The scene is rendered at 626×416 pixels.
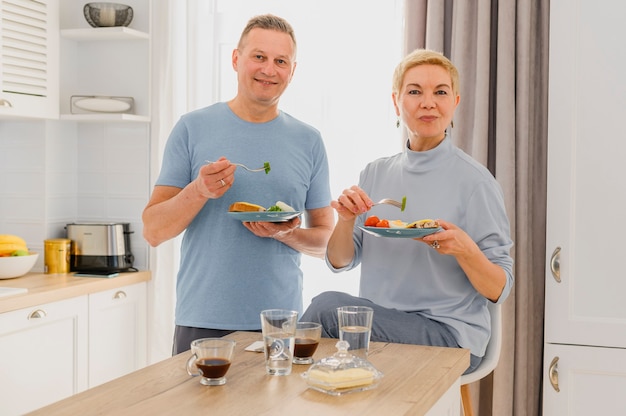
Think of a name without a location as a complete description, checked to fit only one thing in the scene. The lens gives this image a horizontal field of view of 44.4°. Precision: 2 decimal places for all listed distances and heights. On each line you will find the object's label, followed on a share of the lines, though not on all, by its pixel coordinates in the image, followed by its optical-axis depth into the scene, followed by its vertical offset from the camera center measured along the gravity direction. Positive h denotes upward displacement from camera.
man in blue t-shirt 2.44 -0.03
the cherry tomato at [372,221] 2.09 -0.06
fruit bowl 3.48 -0.33
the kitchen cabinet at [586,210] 2.82 -0.03
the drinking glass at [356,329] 1.68 -0.29
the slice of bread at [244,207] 2.30 -0.03
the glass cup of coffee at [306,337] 1.76 -0.32
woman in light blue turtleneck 2.06 -0.12
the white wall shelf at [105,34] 3.82 +0.81
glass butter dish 1.55 -0.36
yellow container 3.77 -0.30
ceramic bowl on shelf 3.87 +0.92
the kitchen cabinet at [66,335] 3.12 -0.63
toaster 3.76 -0.26
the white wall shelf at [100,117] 3.80 +0.39
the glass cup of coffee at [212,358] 1.58 -0.33
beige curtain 3.20 +0.30
